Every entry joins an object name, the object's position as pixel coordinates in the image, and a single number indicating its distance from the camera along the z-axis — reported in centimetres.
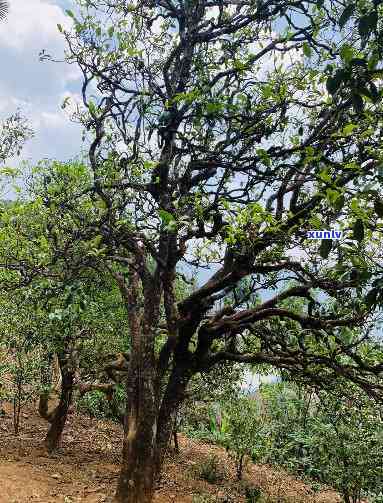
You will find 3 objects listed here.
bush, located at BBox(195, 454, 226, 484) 1164
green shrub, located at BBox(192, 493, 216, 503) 914
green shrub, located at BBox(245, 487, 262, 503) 1012
